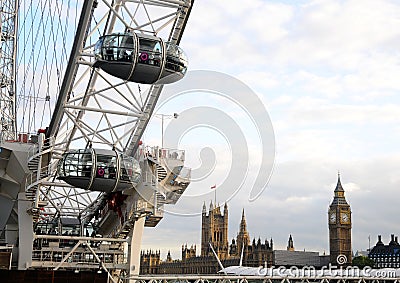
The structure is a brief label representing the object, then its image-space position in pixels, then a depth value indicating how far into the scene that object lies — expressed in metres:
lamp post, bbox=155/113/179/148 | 32.05
